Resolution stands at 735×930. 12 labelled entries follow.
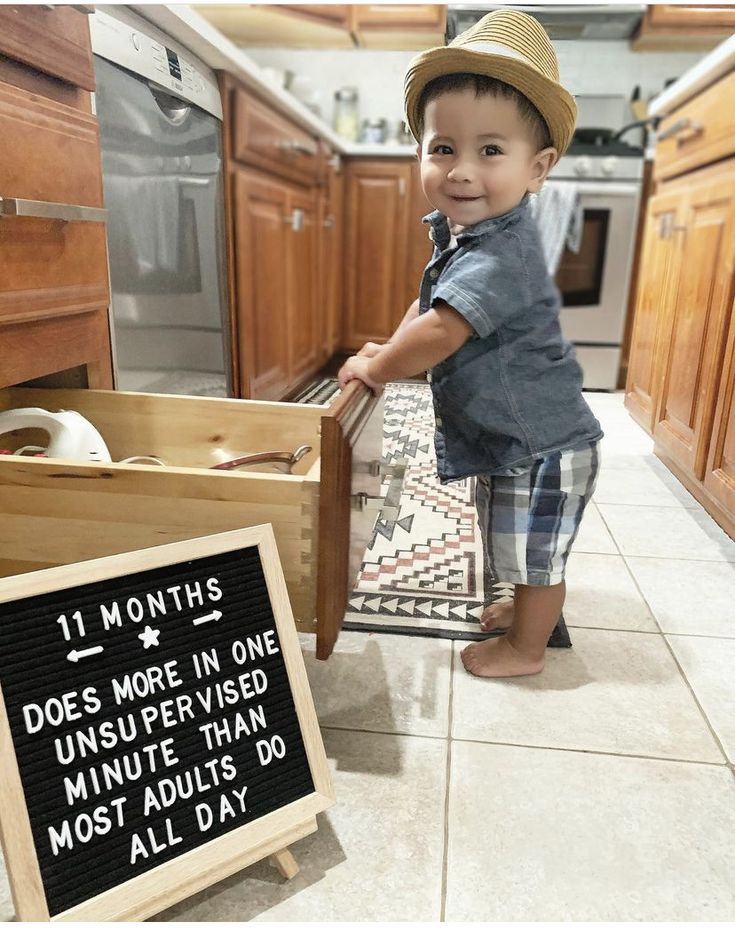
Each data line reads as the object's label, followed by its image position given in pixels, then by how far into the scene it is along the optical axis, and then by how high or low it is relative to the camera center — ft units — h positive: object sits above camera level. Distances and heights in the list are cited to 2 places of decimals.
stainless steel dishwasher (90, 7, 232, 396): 3.82 +0.32
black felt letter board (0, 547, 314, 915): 1.85 -1.26
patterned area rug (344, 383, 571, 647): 3.69 -1.75
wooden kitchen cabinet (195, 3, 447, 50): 9.80 +3.27
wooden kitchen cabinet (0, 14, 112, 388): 2.70 +0.19
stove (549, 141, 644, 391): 8.18 +0.22
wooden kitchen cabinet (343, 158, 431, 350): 8.71 +0.29
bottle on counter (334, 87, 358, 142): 10.39 +2.14
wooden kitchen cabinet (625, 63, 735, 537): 5.04 -0.29
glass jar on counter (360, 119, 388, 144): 10.16 +1.83
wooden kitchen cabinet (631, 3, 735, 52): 8.97 +3.02
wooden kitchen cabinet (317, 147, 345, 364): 8.57 +0.10
